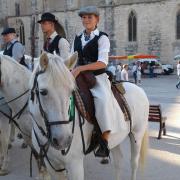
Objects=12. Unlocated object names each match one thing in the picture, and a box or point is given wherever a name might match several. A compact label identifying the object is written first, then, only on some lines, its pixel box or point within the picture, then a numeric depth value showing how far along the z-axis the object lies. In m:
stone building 35.81
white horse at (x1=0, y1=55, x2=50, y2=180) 5.06
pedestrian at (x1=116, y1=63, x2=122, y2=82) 23.25
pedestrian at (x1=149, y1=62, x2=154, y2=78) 31.98
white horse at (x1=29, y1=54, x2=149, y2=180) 3.05
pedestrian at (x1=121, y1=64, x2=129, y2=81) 19.03
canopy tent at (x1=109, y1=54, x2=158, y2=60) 34.25
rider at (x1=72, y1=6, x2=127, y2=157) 3.78
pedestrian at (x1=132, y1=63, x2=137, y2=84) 25.86
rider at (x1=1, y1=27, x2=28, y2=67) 6.28
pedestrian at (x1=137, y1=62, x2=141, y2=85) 24.83
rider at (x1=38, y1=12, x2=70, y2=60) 4.52
